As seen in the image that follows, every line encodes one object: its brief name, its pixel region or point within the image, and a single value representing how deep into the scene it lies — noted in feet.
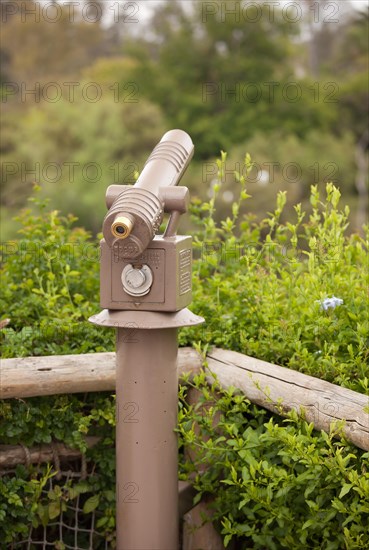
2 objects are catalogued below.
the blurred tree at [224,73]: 105.29
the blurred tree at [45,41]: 121.80
